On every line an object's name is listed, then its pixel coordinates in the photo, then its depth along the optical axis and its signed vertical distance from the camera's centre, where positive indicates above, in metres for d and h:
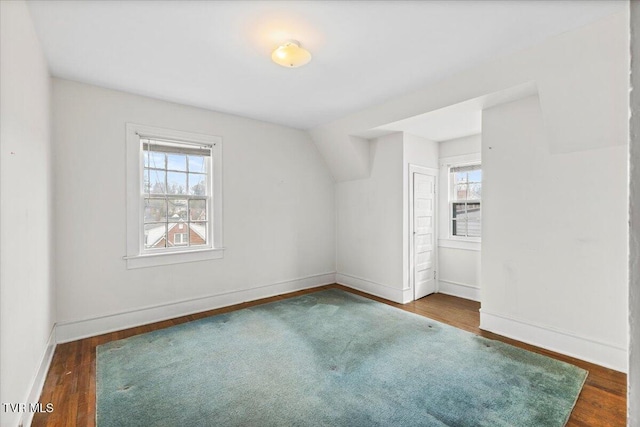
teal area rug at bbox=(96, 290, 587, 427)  2.01 -1.30
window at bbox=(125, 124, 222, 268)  3.47 +0.20
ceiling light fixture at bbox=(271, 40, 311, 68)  2.40 +1.25
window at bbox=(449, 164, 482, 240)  4.42 +0.16
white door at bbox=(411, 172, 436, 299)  4.41 -0.35
